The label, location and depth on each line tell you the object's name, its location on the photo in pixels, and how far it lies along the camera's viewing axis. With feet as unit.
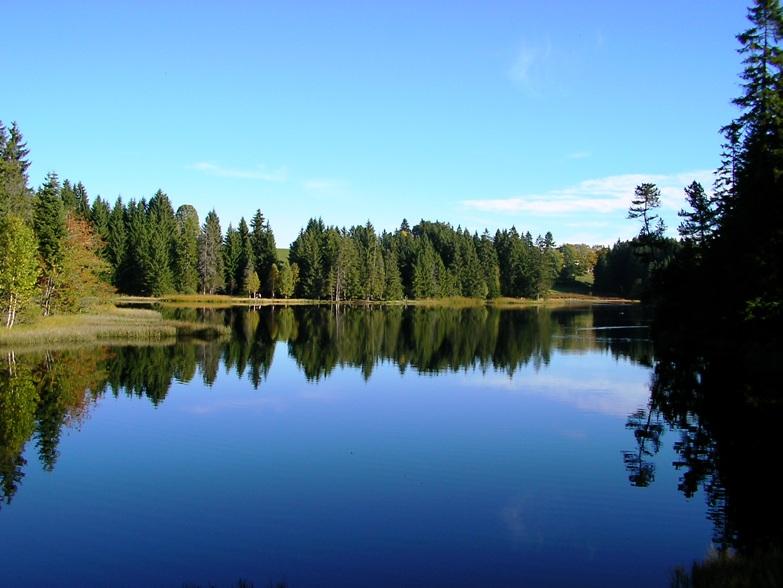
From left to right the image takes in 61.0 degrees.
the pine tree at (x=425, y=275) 471.21
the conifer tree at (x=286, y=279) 417.49
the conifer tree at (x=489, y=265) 505.66
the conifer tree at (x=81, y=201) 384.82
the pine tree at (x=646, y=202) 192.27
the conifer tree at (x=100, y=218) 375.23
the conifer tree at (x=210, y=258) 402.31
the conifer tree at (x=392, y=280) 456.04
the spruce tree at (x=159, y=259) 379.14
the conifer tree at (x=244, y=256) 415.64
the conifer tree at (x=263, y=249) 439.22
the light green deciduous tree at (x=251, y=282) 409.49
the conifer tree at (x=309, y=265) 430.86
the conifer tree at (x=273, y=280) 421.59
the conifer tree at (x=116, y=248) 384.06
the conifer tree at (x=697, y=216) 170.16
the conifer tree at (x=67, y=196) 376.27
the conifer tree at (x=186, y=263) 396.98
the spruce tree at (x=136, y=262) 379.55
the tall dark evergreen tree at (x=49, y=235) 183.18
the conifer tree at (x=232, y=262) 430.20
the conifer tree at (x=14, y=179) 193.88
